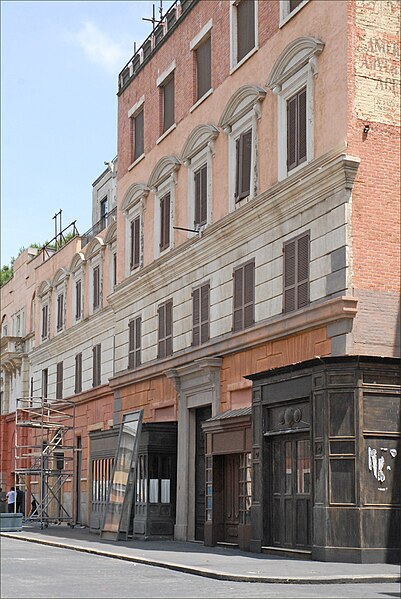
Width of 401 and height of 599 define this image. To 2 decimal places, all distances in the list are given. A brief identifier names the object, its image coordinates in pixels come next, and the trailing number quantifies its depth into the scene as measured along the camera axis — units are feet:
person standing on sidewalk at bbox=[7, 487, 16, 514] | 149.18
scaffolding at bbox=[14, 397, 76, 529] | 138.62
